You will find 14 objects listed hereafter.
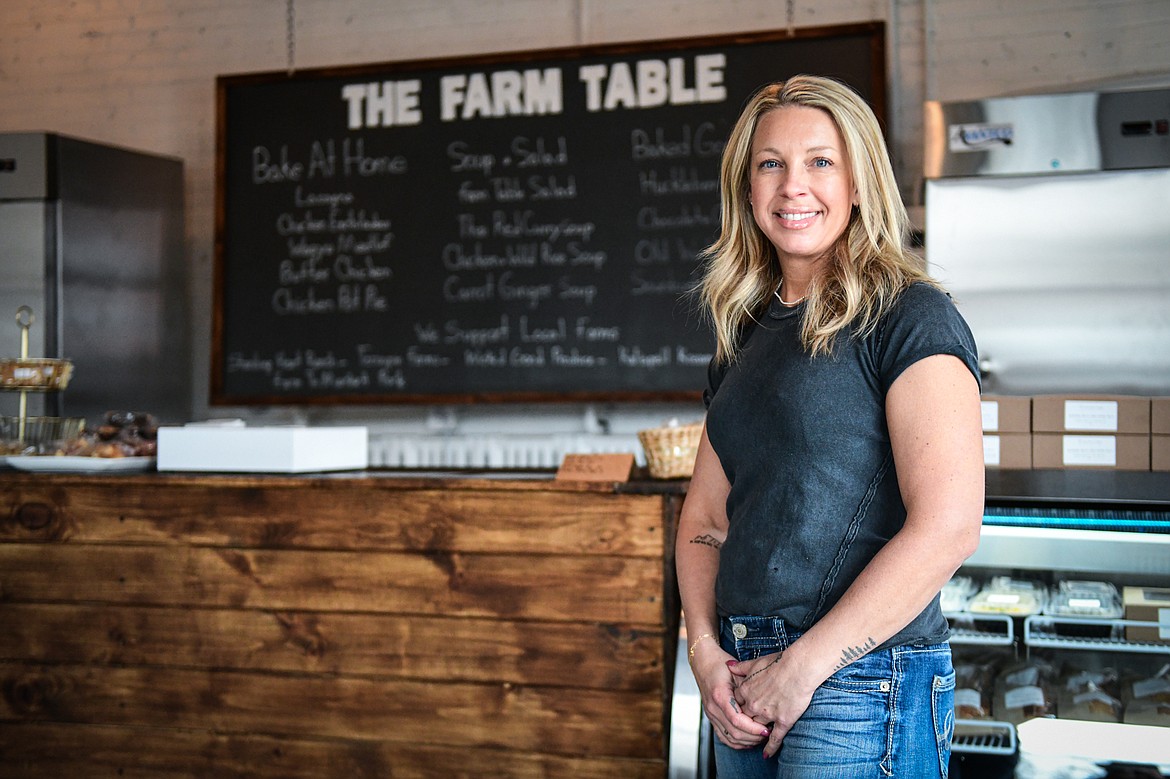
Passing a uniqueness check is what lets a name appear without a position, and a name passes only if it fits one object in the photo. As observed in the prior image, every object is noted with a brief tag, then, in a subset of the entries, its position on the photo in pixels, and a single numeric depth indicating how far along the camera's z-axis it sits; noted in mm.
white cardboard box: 2697
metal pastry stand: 2910
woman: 1221
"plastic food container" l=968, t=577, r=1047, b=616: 2156
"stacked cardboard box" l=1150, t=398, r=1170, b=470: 2117
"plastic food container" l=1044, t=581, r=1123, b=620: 2104
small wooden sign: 2479
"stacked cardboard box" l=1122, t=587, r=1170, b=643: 2057
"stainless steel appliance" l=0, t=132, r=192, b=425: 3750
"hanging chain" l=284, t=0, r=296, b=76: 4281
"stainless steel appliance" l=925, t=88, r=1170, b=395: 2902
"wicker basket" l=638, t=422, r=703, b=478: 2498
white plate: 2811
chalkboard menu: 3670
